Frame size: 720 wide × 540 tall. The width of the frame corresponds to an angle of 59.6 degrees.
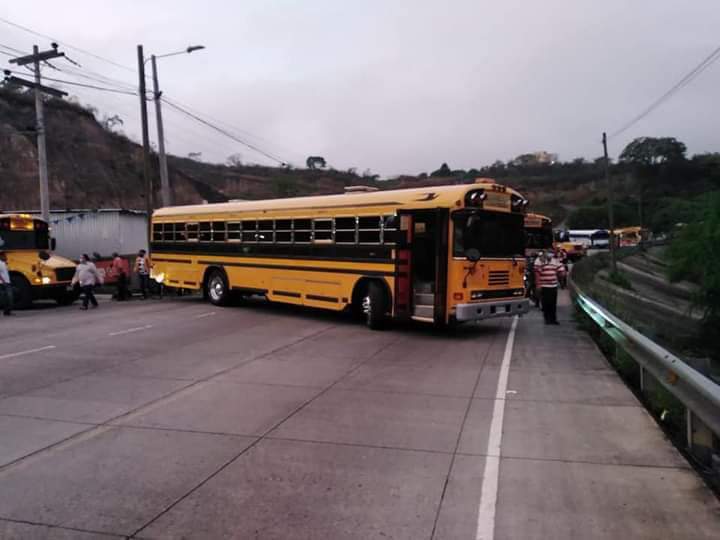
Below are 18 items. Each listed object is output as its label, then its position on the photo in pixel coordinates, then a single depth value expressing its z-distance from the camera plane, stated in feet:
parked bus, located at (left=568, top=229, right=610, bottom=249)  264.31
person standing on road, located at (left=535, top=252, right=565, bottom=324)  45.68
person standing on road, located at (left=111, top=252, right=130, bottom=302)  68.59
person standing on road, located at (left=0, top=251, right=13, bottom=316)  55.42
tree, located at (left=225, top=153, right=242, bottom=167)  287.75
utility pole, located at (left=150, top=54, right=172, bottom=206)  82.43
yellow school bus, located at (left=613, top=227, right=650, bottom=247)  243.19
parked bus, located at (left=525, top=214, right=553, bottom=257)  77.61
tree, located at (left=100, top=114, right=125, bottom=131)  186.82
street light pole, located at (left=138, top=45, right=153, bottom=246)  76.43
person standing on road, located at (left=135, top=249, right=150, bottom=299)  72.33
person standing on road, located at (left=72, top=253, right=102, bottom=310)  60.59
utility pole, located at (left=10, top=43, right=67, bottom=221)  72.69
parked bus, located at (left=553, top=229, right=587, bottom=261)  176.65
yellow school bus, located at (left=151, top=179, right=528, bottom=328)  38.45
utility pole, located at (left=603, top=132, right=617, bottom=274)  120.47
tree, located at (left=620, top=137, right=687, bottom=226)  333.42
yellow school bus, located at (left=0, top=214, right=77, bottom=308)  62.44
